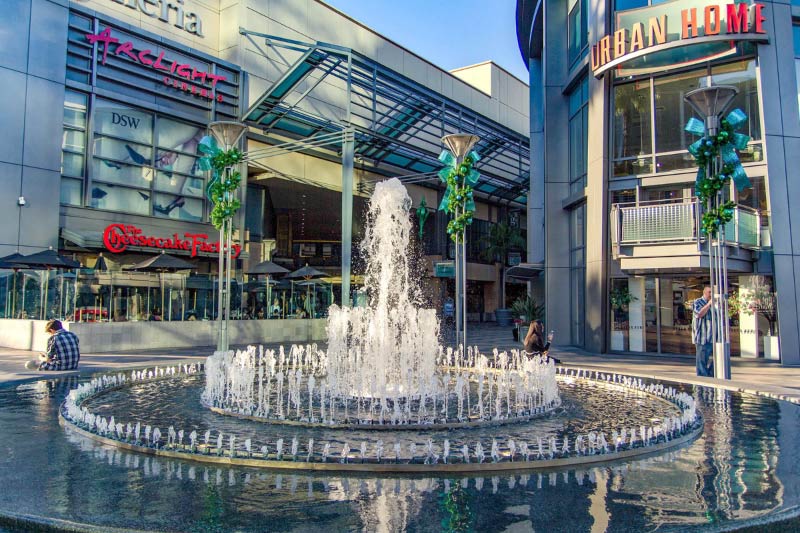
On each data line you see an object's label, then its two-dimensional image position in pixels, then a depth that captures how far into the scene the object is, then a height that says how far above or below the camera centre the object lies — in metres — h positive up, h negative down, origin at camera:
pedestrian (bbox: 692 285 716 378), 14.13 -0.41
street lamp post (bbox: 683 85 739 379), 13.45 +1.61
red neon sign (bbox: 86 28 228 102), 27.01 +11.76
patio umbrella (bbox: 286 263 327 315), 29.08 +2.10
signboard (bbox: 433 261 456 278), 41.44 +3.30
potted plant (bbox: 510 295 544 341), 24.39 +0.31
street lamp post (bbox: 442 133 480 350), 17.22 +4.80
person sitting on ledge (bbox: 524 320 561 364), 15.05 -0.60
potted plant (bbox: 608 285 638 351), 20.78 +0.23
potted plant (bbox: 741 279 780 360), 18.11 +0.31
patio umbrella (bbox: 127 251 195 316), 23.78 +2.11
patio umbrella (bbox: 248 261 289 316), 28.50 +2.28
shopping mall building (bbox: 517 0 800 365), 17.97 +4.37
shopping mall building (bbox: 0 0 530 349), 23.53 +8.71
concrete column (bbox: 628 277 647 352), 20.77 -0.01
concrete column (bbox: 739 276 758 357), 18.61 -0.26
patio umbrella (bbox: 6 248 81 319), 20.05 +1.90
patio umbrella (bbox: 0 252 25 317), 20.78 +1.22
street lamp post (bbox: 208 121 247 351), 17.41 +5.23
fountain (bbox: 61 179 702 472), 6.59 -1.38
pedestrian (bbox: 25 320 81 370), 13.92 -0.76
